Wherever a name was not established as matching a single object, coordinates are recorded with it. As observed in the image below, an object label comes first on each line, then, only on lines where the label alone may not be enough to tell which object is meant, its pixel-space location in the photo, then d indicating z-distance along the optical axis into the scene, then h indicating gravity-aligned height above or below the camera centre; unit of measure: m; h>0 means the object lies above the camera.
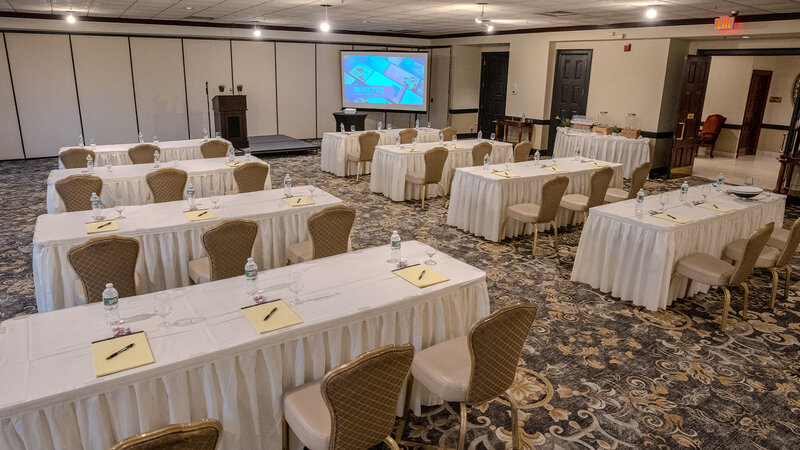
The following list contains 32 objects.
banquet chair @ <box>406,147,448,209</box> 7.88 -1.09
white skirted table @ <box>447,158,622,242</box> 6.60 -1.24
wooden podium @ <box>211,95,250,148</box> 11.70 -0.57
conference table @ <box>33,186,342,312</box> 4.07 -1.25
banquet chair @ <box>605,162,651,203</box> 6.77 -1.00
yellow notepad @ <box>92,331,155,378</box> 2.30 -1.21
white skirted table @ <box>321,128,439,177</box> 10.24 -1.04
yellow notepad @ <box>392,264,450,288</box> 3.29 -1.15
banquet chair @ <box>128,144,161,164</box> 7.78 -0.94
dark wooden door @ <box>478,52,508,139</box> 15.48 +0.25
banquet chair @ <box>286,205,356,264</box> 4.46 -1.18
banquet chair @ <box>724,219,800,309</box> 4.66 -1.42
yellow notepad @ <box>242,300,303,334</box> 2.72 -1.19
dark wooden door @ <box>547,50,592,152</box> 12.20 +0.38
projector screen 14.55 +0.44
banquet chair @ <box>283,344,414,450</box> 2.16 -1.35
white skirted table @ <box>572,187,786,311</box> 4.71 -1.33
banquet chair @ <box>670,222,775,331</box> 4.30 -1.43
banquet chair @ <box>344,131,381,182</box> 9.79 -0.95
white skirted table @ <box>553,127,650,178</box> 10.51 -0.96
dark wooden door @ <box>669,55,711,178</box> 10.50 -0.22
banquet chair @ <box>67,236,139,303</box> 3.59 -1.21
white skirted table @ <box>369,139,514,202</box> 8.44 -1.15
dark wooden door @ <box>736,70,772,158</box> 13.83 -0.19
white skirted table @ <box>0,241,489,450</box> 2.20 -1.26
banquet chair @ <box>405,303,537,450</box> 2.61 -1.45
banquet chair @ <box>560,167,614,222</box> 6.35 -1.14
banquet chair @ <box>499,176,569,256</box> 5.96 -1.30
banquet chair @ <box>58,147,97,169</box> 7.23 -0.96
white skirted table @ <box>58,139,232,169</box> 8.00 -0.98
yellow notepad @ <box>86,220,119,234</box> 4.32 -1.14
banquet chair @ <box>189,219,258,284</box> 4.00 -1.21
